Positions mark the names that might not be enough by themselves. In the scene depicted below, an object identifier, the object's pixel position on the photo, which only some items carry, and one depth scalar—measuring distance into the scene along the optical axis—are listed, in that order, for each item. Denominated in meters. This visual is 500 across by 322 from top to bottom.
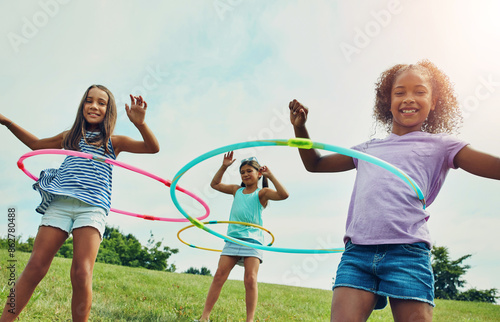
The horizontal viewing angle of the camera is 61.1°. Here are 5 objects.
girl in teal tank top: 5.14
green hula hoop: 2.44
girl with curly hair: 2.35
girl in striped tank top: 3.30
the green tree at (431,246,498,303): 18.83
